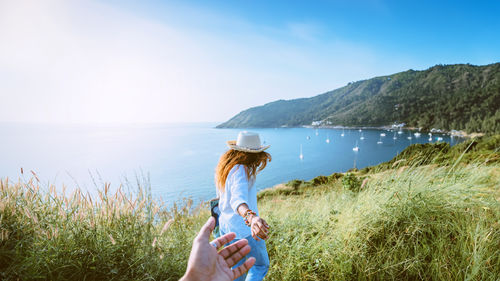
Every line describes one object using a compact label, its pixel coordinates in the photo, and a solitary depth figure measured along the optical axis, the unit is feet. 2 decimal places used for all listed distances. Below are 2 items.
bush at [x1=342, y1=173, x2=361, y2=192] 21.29
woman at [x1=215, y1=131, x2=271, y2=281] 6.80
